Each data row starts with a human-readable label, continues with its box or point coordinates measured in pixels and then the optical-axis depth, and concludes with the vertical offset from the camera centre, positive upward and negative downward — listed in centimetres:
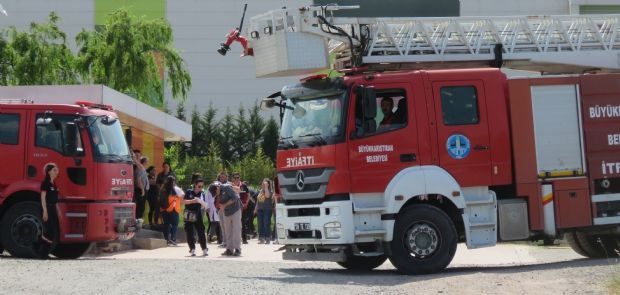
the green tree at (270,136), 6825 +700
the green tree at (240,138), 6975 +708
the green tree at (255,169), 5456 +383
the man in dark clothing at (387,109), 1384 +176
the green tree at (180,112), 6950 +911
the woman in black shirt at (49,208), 1600 +58
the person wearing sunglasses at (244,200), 2631 +102
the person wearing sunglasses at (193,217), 1956 +43
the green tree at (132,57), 3916 +751
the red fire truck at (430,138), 1363 +132
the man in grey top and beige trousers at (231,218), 1938 +39
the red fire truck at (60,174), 1662 +121
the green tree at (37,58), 3975 +763
